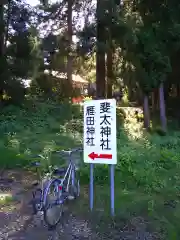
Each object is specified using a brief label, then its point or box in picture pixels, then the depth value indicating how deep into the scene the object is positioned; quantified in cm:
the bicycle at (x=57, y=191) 245
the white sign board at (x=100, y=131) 268
